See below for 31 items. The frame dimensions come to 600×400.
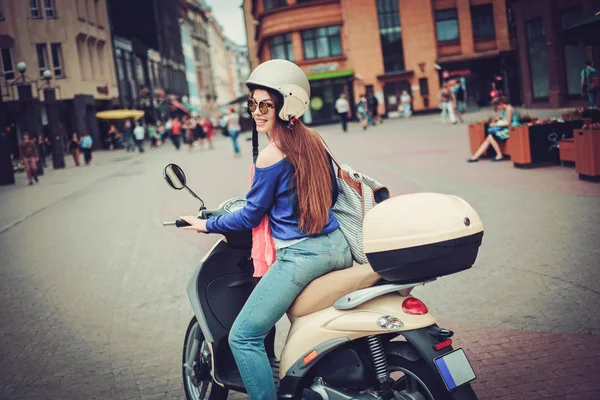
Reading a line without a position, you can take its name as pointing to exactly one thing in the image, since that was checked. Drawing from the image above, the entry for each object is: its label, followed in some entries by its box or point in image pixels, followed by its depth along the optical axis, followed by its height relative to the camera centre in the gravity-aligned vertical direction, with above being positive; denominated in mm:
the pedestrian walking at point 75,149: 32438 +168
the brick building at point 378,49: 48031 +4269
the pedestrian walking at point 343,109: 33325 +511
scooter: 2883 -818
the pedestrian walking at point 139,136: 40344 +450
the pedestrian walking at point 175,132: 37281 +427
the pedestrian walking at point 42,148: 28147 +353
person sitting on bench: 15150 -495
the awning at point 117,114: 46812 +2032
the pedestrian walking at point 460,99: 38194 +376
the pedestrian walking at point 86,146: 32406 +228
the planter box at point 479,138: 15795 -697
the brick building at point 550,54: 26516 +1487
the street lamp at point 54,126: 27516 +1135
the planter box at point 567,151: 12945 -969
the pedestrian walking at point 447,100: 30047 +308
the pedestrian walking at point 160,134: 48219 +554
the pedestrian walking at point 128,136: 42469 +569
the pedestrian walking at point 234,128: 25672 +179
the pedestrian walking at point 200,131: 34719 +309
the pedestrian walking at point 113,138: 44938 +624
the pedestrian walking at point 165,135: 53088 +507
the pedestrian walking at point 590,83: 21672 +224
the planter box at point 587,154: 10906 -905
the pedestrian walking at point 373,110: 40125 +377
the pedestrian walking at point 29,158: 22969 +25
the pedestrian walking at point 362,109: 35744 +451
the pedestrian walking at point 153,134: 46906 +560
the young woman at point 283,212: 3320 -368
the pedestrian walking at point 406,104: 43438 +509
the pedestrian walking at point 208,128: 35406 +402
